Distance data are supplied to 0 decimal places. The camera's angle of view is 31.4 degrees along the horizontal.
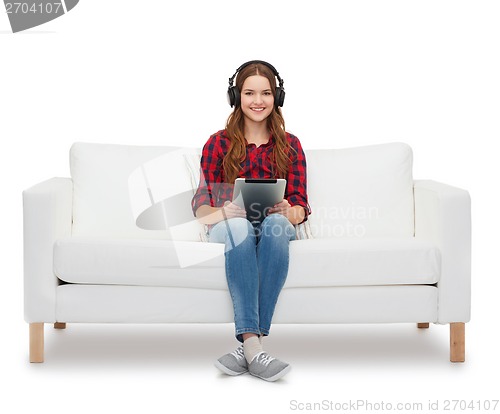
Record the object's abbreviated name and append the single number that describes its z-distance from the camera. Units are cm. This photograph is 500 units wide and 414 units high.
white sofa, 378
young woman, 370
